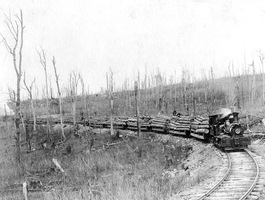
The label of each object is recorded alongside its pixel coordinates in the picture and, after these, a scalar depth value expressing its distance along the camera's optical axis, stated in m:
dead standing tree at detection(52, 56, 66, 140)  40.10
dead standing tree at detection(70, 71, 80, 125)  53.91
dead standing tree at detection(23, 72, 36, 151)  39.53
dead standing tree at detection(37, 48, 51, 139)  39.53
